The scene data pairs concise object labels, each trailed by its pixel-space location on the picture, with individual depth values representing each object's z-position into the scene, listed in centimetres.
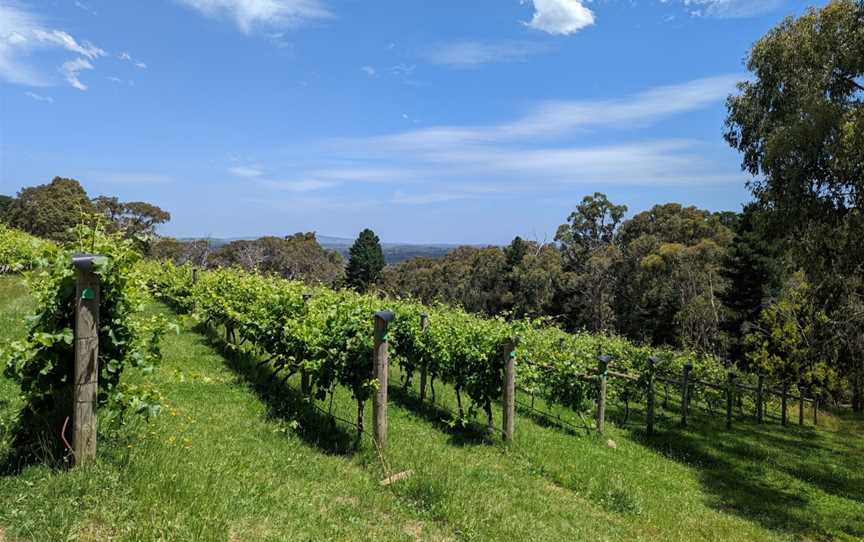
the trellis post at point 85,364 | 359
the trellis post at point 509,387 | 781
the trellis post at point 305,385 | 755
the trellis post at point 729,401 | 1391
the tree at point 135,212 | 5144
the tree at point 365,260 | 7075
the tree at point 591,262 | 4678
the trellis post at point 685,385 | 1199
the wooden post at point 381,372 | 605
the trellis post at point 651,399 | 1141
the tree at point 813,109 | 989
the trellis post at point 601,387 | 1031
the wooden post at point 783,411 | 1544
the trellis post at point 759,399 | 1525
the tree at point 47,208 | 4041
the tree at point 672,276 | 3381
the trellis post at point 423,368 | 1004
